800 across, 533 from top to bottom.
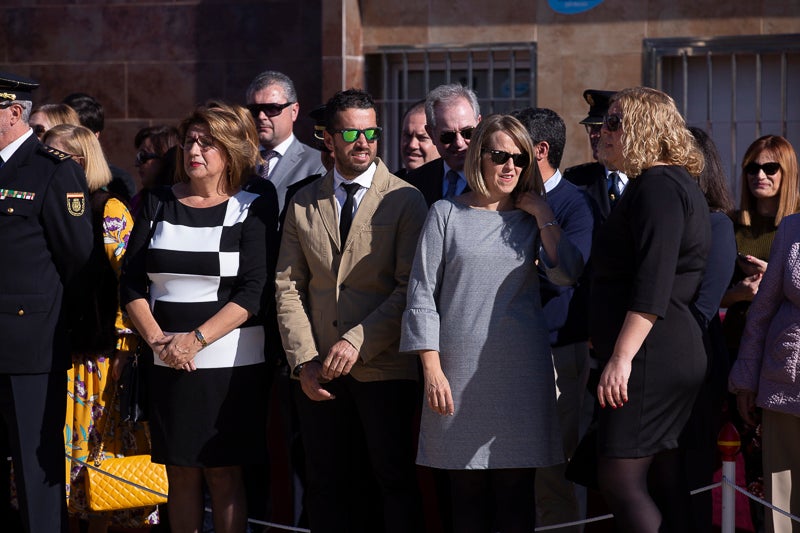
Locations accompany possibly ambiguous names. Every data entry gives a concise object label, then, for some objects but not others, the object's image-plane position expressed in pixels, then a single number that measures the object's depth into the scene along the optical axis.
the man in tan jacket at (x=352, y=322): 9.59
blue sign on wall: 17.95
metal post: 9.15
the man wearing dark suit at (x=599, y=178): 11.83
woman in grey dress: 9.03
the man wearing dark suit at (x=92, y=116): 14.61
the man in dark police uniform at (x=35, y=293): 10.23
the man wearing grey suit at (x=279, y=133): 12.52
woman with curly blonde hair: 8.38
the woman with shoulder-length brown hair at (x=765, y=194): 11.31
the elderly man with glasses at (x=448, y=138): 11.12
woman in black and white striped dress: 9.88
